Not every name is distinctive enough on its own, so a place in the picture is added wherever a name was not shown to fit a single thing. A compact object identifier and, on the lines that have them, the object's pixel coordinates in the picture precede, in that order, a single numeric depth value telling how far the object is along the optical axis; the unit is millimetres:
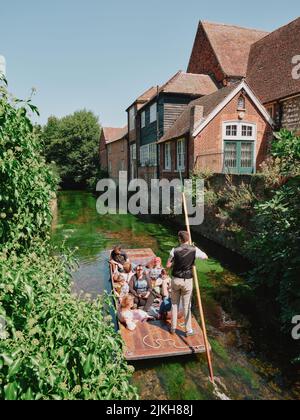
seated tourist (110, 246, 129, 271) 10647
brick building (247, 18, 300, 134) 19875
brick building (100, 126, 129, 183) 37594
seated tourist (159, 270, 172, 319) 7906
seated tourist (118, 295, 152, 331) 7358
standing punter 6730
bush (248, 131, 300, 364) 8047
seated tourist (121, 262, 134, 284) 9438
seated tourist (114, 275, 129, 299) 8730
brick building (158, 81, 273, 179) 19391
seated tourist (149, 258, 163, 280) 9345
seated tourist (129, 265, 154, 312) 8461
